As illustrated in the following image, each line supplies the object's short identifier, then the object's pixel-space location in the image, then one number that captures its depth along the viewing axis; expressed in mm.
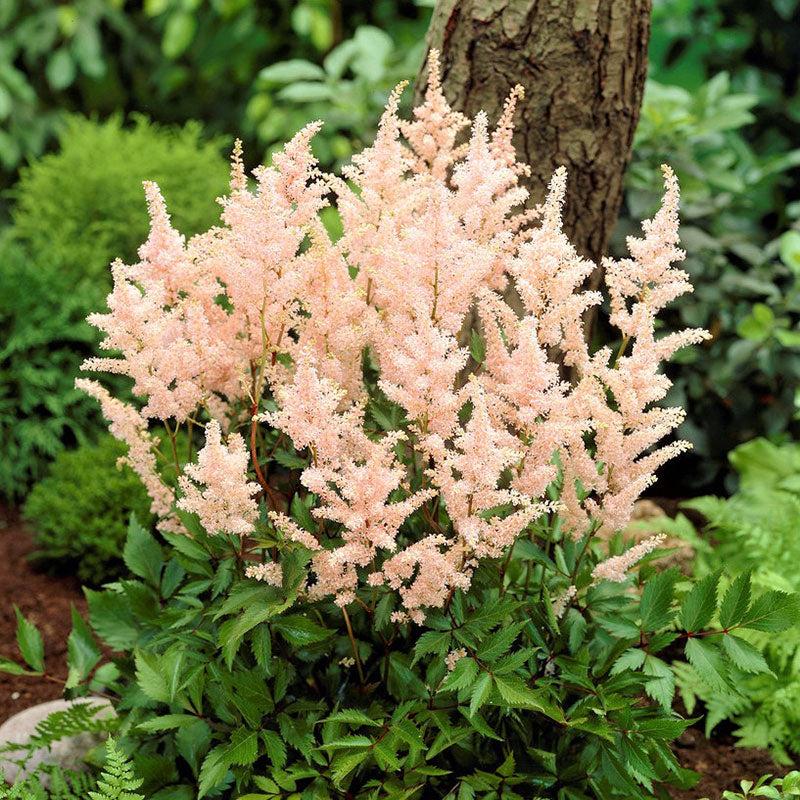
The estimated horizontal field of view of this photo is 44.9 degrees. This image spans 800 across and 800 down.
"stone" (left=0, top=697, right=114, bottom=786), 2455
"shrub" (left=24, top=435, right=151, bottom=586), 3373
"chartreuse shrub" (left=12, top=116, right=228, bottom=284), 4348
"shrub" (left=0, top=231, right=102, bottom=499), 3934
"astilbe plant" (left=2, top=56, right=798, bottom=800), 1634
